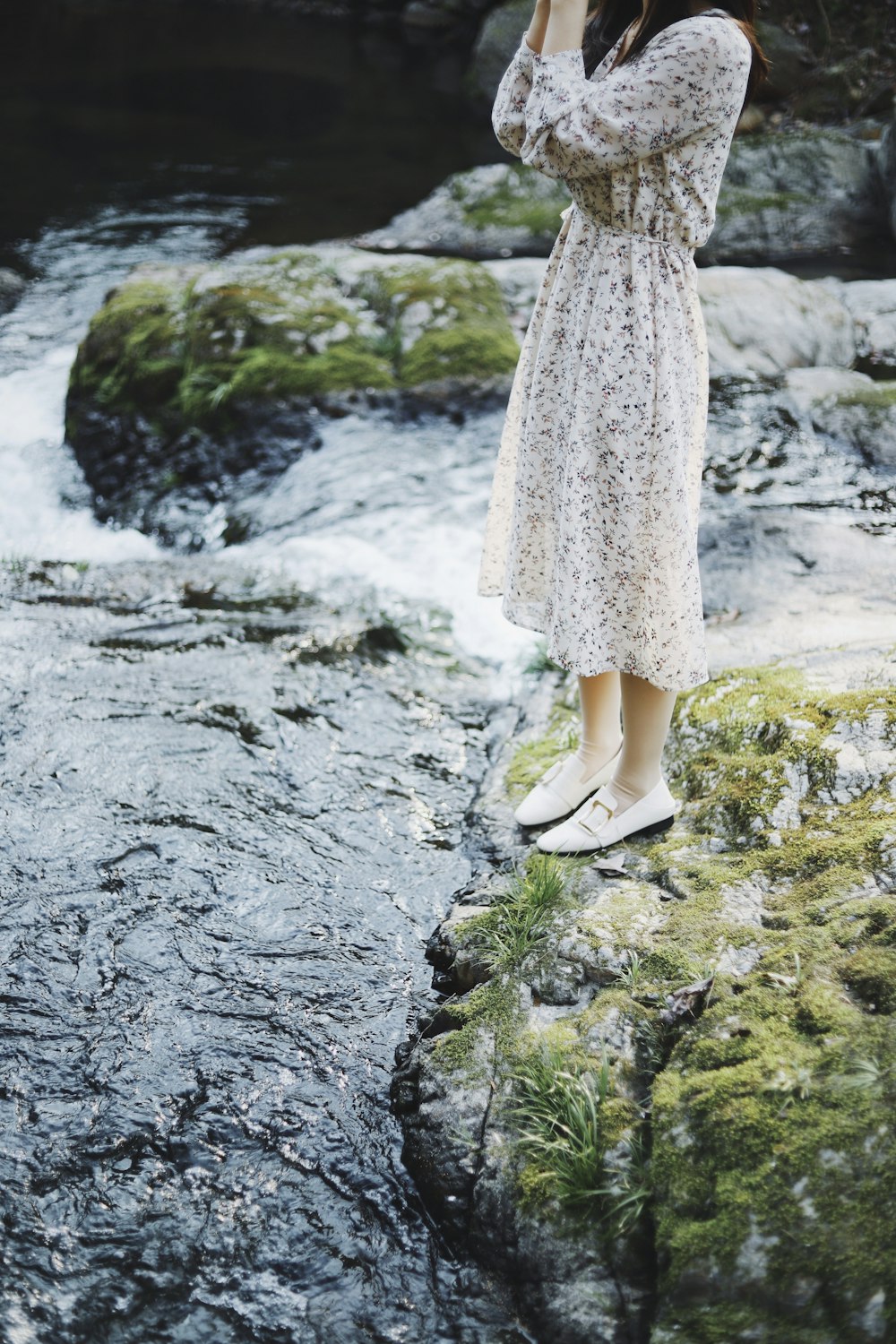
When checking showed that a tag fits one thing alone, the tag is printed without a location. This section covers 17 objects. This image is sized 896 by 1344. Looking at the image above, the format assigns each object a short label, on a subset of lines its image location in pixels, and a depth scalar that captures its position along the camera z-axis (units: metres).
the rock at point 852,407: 6.10
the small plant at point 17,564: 5.27
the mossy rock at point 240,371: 6.46
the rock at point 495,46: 15.80
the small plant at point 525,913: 2.81
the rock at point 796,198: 10.46
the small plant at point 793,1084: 2.09
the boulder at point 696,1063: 1.94
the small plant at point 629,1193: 2.10
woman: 2.41
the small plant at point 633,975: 2.54
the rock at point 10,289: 8.81
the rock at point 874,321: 7.45
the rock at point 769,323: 7.22
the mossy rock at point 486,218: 10.55
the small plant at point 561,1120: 2.19
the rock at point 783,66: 13.45
